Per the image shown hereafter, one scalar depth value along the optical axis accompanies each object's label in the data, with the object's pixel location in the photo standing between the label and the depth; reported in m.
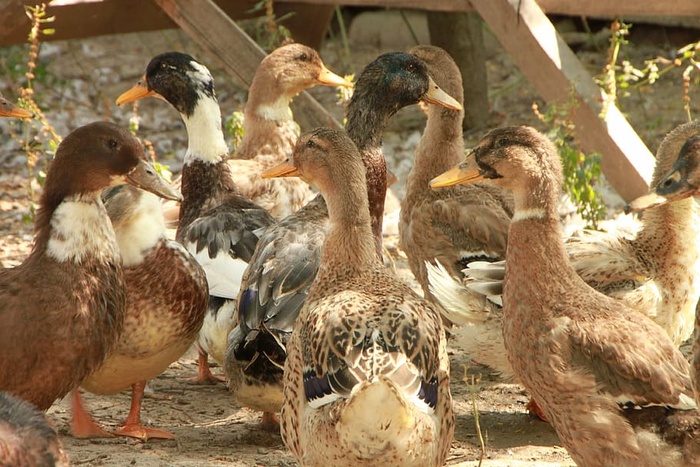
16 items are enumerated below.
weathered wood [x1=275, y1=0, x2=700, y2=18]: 11.74
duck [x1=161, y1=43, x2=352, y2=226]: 13.28
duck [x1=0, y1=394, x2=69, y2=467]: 5.95
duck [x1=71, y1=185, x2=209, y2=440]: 9.51
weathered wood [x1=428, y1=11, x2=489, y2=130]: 17.75
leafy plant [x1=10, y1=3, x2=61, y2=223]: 12.12
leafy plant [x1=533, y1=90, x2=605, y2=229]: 11.66
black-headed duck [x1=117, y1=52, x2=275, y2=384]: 10.58
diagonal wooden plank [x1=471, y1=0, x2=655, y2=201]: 11.59
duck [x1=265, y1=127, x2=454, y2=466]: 6.89
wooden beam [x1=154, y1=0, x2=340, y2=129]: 13.64
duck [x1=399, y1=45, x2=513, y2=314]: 10.90
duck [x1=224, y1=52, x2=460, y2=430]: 8.96
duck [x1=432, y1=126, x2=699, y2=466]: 7.87
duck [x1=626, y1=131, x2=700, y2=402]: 8.68
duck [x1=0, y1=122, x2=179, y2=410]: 7.90
